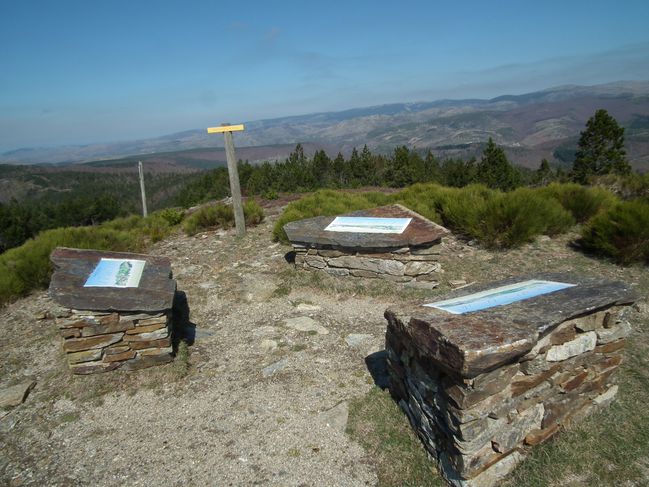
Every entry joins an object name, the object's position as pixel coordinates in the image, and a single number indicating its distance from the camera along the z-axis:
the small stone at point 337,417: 3.21
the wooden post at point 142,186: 16.65
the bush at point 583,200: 8.34
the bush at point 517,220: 7.14
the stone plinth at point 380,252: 5.83
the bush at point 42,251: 6.40
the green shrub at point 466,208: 7.75
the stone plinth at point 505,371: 2.29
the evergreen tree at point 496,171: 33.16
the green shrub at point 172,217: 11.43
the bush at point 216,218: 10.21
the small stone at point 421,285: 5.93
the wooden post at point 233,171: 8.59
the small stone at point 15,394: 3.71
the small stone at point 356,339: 4.52
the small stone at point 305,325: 4.89
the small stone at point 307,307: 5.54
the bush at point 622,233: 6.10
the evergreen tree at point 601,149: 23.12
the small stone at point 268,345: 4.52
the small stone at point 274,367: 4.03
